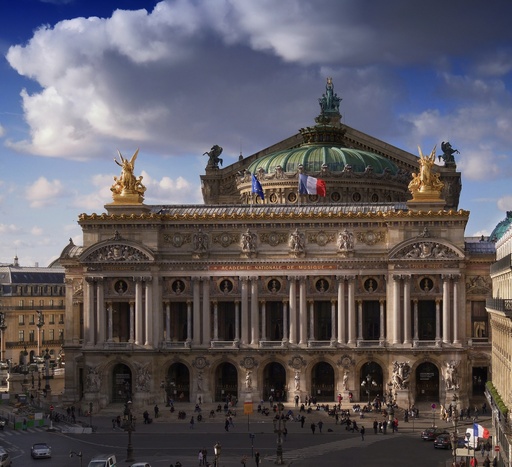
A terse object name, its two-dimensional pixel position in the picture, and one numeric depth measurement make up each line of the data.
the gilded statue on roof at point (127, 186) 134.88
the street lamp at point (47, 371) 145.81
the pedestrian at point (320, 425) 113.69
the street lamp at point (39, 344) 160.07
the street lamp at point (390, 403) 120.39
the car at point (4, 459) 93.13
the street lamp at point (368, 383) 129.50
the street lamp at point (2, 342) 167.60
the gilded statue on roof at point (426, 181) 132.62
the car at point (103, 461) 87.88
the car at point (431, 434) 108.60
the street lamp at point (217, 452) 94.90
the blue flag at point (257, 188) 140.62
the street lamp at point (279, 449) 97.07
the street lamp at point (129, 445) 97.44
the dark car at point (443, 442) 103.76
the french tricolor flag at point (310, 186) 137.50
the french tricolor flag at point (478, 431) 86.56
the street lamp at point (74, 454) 98.19
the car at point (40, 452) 100.19
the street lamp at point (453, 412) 89.09
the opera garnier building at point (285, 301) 128.38
